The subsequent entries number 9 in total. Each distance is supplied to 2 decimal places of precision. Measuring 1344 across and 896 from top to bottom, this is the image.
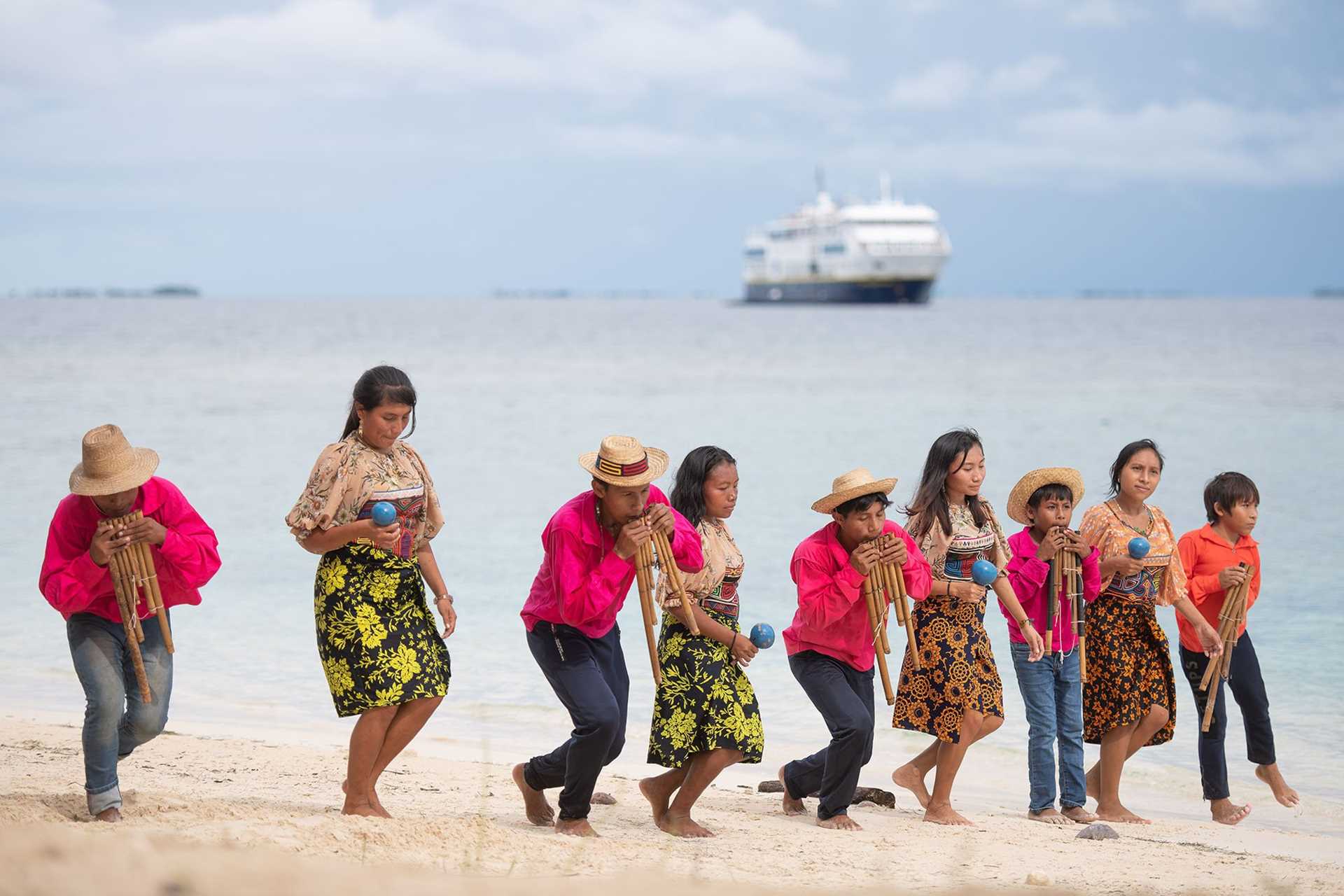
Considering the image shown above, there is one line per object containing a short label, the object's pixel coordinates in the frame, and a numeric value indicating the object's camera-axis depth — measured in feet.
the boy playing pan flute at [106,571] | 33.60
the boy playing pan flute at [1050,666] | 40.73
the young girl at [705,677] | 36.24
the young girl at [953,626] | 39.47
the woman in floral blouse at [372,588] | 34.35
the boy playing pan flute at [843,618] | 37.65
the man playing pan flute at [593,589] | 34.50
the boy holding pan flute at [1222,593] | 43.21
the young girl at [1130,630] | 41.39
